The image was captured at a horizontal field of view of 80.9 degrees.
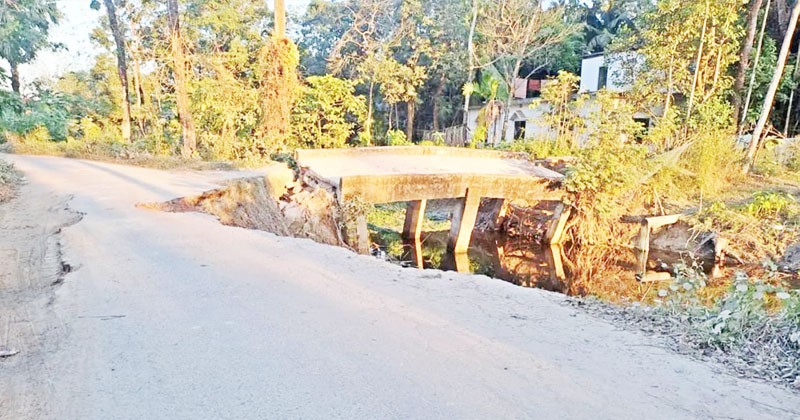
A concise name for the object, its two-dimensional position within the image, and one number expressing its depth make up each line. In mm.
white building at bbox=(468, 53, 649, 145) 15602
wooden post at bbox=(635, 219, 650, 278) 10477
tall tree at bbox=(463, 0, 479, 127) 18156
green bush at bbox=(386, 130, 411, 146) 17616
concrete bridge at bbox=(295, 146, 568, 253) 8586
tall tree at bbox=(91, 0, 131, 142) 16203
